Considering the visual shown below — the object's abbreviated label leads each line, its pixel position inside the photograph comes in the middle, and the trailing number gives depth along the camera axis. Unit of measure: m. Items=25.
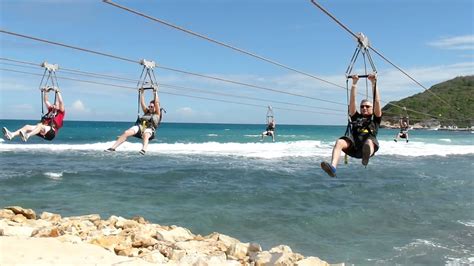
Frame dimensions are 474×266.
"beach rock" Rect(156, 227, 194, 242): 11.37
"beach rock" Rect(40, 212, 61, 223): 13.37
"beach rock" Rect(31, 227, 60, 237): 10.52
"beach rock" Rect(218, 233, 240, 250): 11.63
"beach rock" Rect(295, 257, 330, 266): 9.82
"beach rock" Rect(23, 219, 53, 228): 12.18
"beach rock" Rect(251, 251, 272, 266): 9.84
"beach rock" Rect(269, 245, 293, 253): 11.07
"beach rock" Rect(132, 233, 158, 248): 10.72
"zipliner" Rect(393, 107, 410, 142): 30.17
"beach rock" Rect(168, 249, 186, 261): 9.90
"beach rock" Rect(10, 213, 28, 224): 12.66
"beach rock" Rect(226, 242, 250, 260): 10.49
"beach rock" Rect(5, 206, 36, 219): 13.52
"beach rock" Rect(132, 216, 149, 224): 13.95
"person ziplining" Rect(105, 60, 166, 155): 11.58
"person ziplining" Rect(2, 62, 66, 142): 12.12
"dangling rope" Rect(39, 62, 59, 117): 11.32
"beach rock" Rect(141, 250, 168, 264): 9.58
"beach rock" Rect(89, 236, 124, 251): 10.24
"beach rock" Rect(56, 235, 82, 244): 10.22
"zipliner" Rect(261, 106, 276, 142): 31.71
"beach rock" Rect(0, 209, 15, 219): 12.93
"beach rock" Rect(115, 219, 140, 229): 12.83
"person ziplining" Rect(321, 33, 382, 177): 8.65
